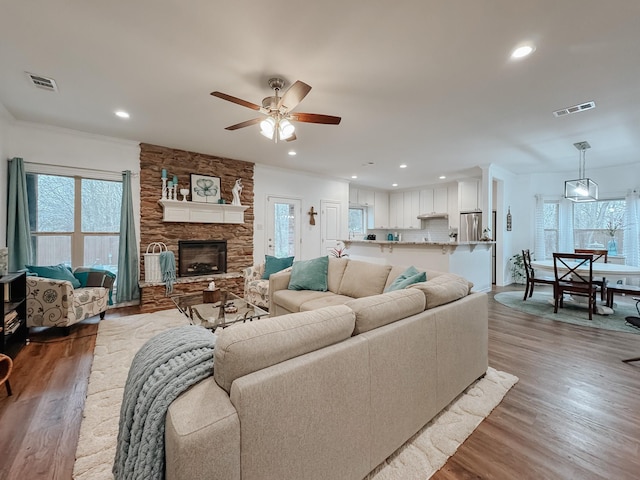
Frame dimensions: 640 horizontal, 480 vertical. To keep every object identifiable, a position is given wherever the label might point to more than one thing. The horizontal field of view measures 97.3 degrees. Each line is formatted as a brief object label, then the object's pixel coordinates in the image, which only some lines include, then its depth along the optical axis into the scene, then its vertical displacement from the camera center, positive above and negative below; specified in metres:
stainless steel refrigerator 6.71 +0.21
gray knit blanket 0.89 -0.56
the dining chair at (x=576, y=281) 3.90 -0.67
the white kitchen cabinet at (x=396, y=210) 8.95 +0.81
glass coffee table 2.59 -0.78
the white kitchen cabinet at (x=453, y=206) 7.61 +0.78
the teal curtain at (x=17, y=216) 3.68 +0.24
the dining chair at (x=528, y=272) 4.74 -0.67
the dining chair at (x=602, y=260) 4.22 -0.47
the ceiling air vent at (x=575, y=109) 3.09 +1.44
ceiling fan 2.60 +1.12
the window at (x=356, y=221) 8.66 +0.43
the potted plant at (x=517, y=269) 6.54 -0.81
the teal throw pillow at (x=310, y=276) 3.53 -0.52
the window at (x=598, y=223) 5.90 +0.25
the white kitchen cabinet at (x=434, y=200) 7.87 +1.00
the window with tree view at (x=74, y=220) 4.03 +0.22
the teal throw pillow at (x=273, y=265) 4.25 -0.46
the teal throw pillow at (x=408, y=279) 2.37 -0.39
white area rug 1.44 -1.20
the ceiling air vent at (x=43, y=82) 2.70 +1.51
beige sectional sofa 0.89 -0.63
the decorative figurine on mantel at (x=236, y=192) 5.56 +0.85
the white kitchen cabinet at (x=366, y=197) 8.58 +1.15
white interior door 7.12 +0.24
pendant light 4.37 +0.73
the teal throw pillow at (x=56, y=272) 3.45 -0.48
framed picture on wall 5.18 +0.87
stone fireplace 4.71 +0.14
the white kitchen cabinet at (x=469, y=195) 6.86 +0.98
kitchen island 4.93 -0.41
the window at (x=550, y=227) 6.59 +0.18
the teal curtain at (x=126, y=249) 4.46 -0.23
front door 6.27 +0.19
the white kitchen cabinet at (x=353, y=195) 8.34 +1.17
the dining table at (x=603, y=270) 3.63 -0.48
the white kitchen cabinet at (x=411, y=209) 8.51 +0.79
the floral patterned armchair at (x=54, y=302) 3.13 -0.78
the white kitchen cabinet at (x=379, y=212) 8.92 +0.73
